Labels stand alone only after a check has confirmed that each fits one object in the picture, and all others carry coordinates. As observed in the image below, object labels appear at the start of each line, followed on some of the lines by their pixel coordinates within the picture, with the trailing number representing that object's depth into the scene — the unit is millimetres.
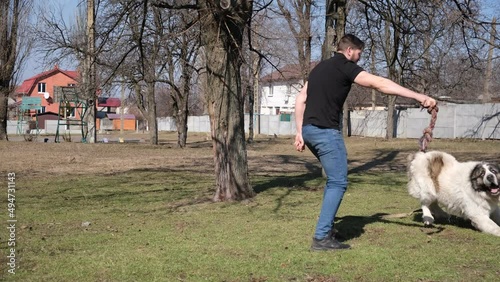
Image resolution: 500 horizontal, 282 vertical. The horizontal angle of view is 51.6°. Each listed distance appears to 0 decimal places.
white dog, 6383
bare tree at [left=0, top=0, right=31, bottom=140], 29438
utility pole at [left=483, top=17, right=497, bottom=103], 33781
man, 5570
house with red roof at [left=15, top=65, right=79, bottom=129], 79250
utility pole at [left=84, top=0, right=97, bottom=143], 28328
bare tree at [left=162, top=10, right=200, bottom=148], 22625
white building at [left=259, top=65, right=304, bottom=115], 72625
